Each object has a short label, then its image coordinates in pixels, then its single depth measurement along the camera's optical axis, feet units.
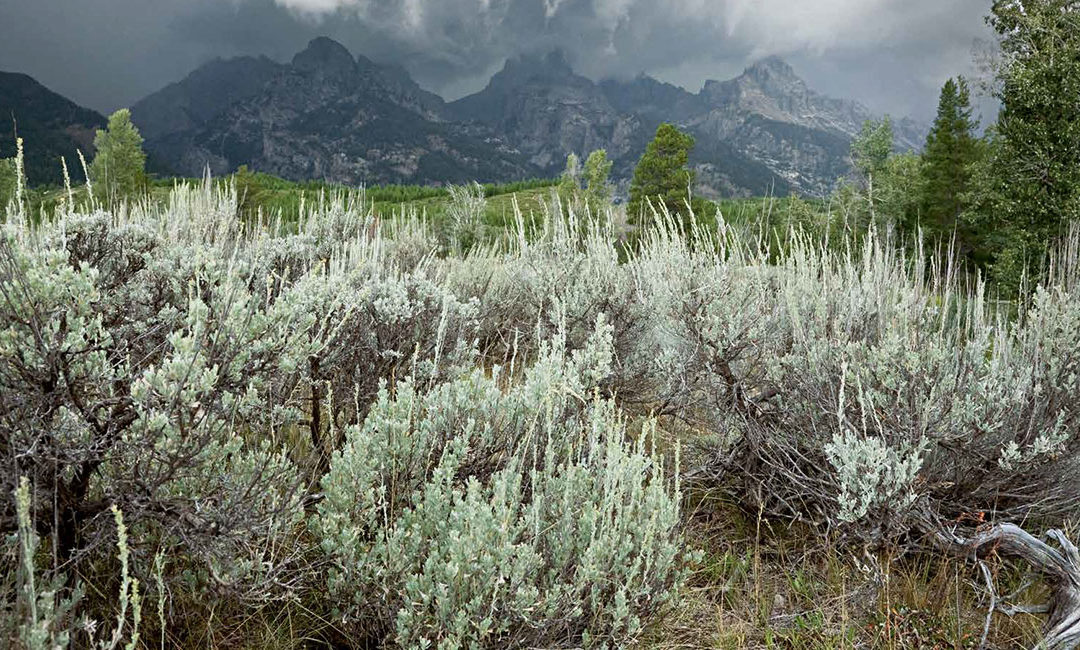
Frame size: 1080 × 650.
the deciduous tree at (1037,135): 67.97
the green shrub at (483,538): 6.23
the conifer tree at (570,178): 69.74
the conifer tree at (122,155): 89.29
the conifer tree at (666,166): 107.45
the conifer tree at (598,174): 76.23
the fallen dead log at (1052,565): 7.53
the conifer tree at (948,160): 118.01
